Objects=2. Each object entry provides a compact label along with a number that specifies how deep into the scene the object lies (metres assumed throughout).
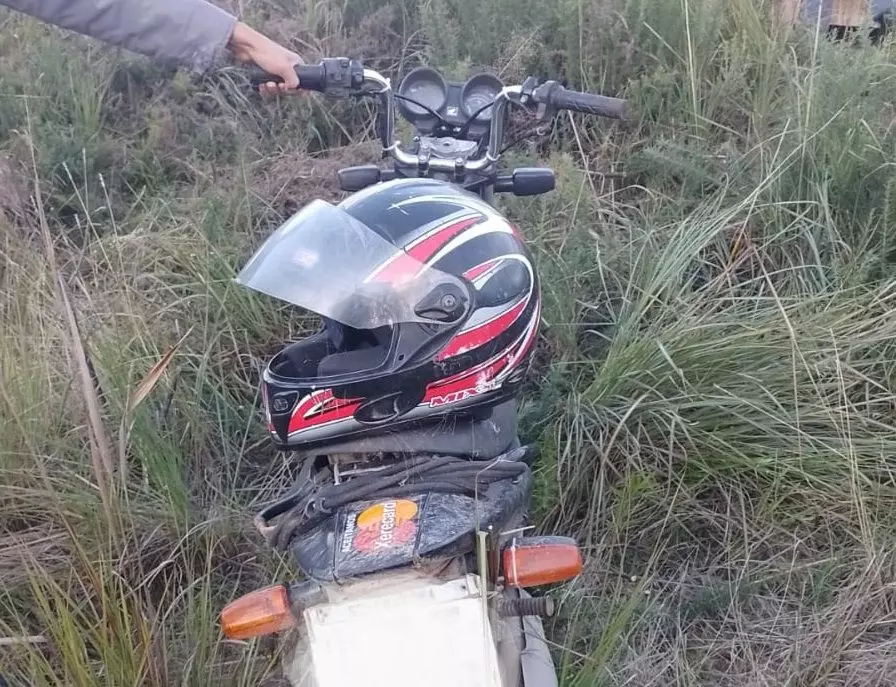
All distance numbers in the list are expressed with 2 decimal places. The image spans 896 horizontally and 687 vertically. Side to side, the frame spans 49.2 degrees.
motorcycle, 1.43
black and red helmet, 1.67
